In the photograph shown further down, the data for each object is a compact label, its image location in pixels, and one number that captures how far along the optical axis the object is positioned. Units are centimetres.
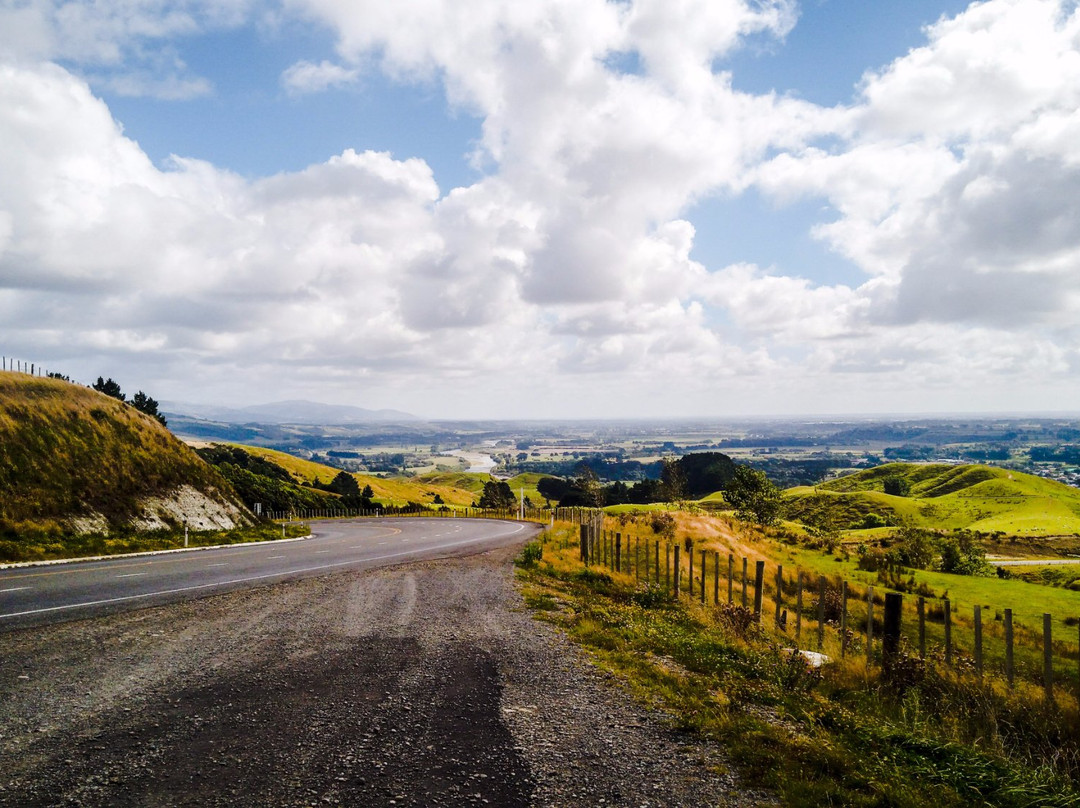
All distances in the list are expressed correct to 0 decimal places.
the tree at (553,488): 17564
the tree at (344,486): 12056
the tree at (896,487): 17075
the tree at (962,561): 4194
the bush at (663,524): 3603
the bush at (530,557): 2485
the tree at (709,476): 18500
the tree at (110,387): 8244
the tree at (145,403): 8452
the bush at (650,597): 1696
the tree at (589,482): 7462
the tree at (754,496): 7488
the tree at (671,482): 7602
